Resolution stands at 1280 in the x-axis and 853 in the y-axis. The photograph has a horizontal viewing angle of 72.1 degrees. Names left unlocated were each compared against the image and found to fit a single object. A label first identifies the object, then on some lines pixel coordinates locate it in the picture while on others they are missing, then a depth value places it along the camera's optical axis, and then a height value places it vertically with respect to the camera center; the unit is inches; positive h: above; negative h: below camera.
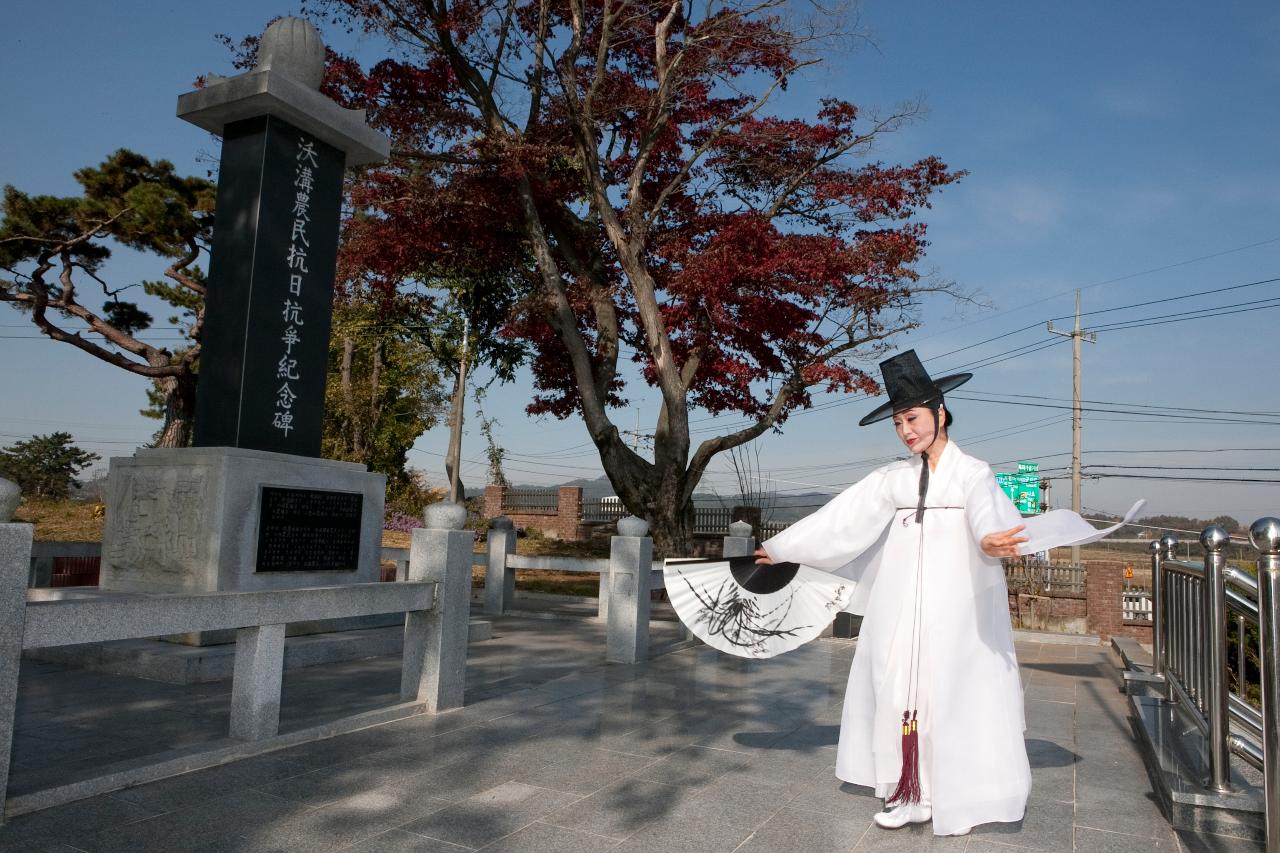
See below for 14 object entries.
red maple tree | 539.5 +210.7
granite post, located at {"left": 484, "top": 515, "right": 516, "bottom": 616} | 483.5 -26.0
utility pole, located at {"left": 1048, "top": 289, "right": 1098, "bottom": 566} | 1105.4 +183.0
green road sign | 1160.8 +78.1
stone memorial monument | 266.2 +38.7
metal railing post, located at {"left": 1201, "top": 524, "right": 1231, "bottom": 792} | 161.5 -19.3
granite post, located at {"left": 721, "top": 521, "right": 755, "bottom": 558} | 426.1 -4.4
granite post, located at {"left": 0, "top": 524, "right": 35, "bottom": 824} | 136.9 -18.5
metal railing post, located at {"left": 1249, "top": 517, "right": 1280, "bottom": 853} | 128.1 -14.2
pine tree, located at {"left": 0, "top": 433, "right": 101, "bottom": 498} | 1235.2 +55.5
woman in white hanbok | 154.5 -19.0
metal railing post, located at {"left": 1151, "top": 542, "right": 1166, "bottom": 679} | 277.6 -18.1
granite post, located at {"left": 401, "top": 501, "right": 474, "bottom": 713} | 232.7 -28.5
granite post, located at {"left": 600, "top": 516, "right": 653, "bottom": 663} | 334.6 -26.6
